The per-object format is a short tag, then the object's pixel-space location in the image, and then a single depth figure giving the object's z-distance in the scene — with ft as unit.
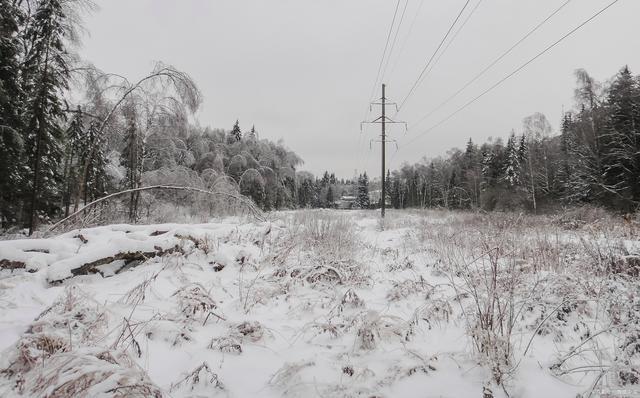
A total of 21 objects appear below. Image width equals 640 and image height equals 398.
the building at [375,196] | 356.46
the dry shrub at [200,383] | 5.26
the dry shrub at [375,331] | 6.77
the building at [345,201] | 313.12
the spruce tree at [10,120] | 32.50
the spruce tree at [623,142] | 55.21
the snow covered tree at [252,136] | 115.57
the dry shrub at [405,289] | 10.60
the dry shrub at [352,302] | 9.53
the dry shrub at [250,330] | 7.13
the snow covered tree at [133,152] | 32.65
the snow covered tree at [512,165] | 111.96
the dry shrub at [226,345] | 6.57
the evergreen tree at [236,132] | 129.92
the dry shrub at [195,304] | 8.13
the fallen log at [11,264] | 9.64
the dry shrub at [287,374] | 5.50
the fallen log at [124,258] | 10.34
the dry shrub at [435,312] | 8.20
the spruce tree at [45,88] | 28.53
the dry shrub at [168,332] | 6.81
